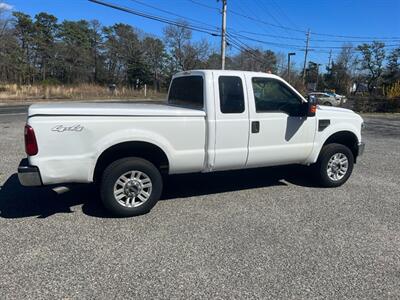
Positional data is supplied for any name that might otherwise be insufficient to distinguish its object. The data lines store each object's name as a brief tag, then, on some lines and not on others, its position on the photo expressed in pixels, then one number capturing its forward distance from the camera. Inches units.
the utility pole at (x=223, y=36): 1020.8
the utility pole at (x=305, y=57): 2301.9
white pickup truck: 158.6
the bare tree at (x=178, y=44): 2392.3
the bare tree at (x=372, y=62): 2701.3
